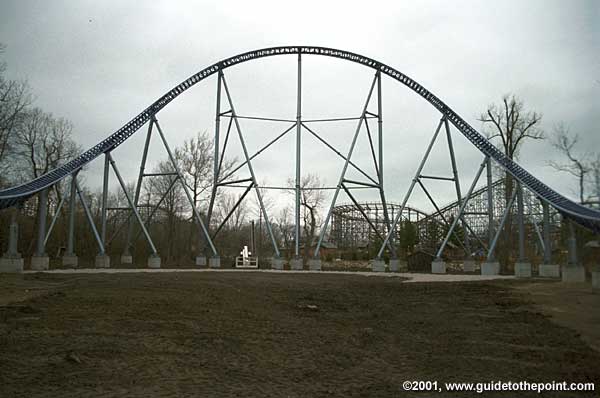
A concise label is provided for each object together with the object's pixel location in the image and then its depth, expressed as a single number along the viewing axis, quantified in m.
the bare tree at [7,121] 22.36
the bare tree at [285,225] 52.61
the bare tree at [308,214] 38.78
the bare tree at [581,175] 21.34
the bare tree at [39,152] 29.06
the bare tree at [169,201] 32.56
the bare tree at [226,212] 50.38
